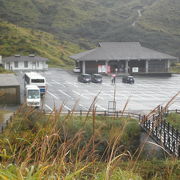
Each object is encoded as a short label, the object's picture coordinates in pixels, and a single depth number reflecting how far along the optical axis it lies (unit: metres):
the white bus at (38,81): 30.44
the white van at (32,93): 25.84
